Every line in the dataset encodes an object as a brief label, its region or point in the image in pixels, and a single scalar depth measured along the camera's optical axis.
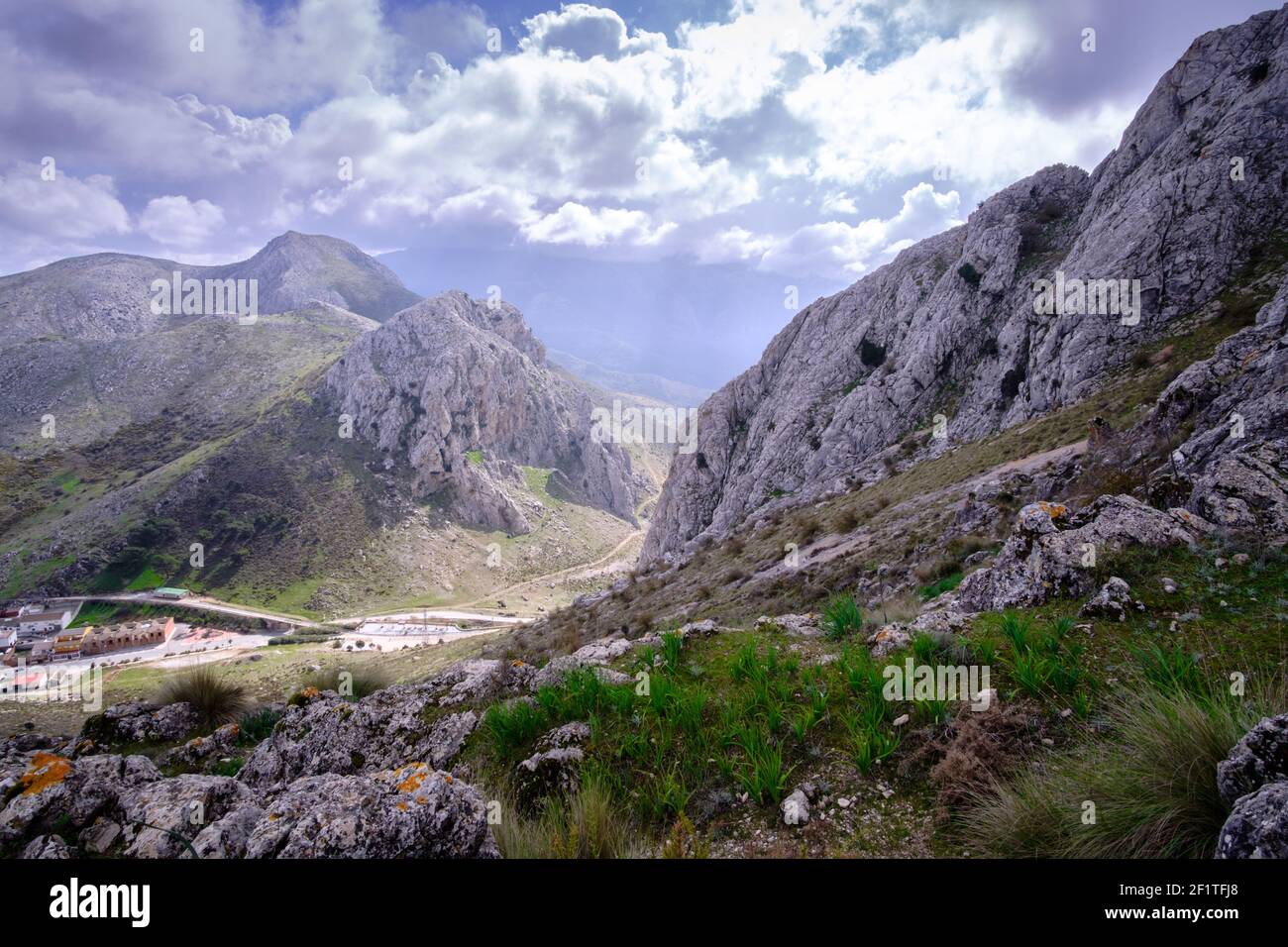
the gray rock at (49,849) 3.64
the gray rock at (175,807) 3.60
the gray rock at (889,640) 5.93
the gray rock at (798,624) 7.58
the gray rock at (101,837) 3.86
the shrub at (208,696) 9.02
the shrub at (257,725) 8.19
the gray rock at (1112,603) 5.16
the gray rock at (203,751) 7.46
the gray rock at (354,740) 5.93
